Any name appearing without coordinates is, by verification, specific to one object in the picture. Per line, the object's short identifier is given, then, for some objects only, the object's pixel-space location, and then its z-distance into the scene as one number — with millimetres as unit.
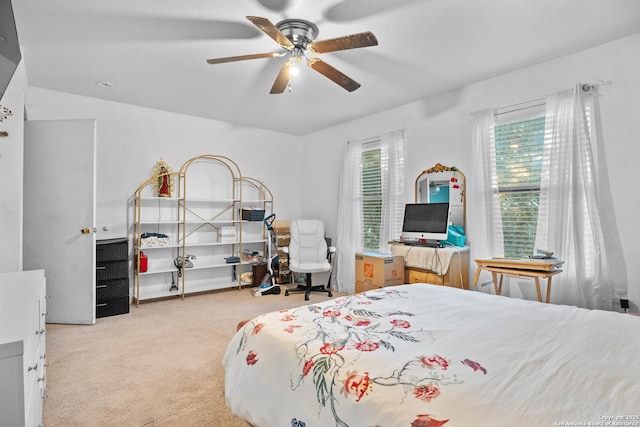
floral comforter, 961
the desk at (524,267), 2791
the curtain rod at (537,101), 2902
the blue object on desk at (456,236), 3785
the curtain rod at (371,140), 4789
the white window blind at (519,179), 3279
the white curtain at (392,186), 4449
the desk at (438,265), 3537
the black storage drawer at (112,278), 3844
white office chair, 4949
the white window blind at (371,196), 4816
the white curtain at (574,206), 2828
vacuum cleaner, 4934
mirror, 3869
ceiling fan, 2178
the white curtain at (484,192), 3514
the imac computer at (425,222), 3764
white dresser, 951
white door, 3451
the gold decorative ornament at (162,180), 4598
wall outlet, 2738
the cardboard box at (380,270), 3889
